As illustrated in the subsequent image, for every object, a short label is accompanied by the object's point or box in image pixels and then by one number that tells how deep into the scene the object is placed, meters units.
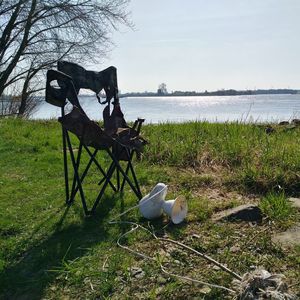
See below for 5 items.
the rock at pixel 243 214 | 2.50
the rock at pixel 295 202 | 2.68
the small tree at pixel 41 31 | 12.19
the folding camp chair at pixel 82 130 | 2.63
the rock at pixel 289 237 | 2.13
